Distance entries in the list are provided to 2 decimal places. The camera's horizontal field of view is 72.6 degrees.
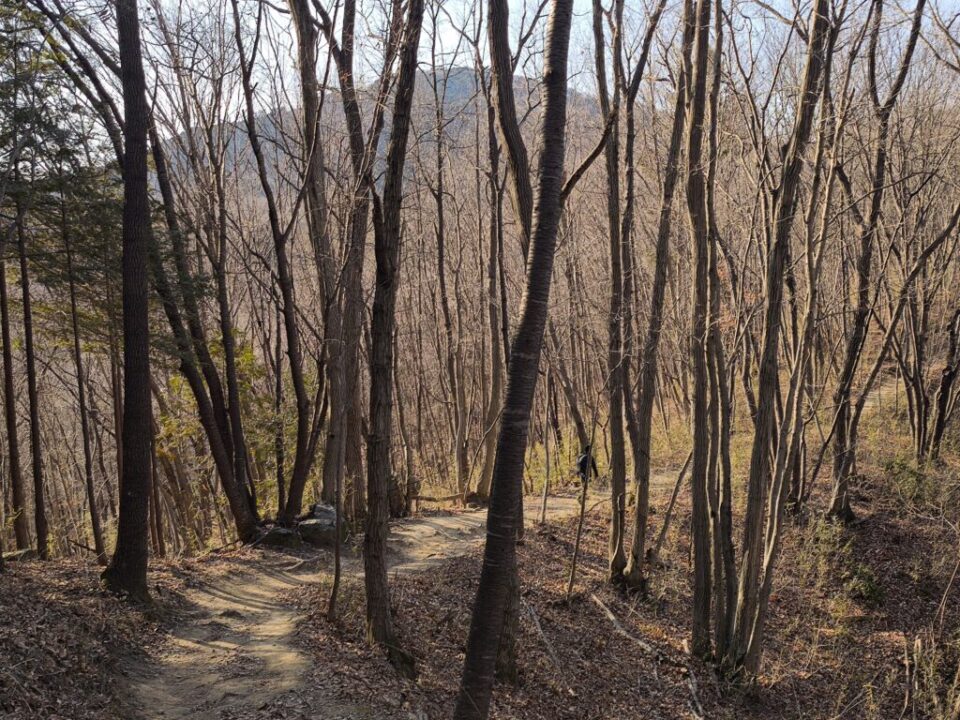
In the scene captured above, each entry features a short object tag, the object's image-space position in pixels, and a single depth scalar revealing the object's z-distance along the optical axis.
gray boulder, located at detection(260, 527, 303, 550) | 10.96
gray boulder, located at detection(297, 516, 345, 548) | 11.18
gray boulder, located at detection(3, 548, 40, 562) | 9.20
